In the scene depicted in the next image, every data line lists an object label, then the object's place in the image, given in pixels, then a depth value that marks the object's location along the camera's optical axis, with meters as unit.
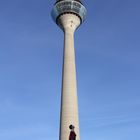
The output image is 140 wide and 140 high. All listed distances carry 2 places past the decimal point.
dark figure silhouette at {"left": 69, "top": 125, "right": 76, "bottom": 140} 20.84
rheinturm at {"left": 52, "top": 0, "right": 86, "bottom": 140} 85.05
